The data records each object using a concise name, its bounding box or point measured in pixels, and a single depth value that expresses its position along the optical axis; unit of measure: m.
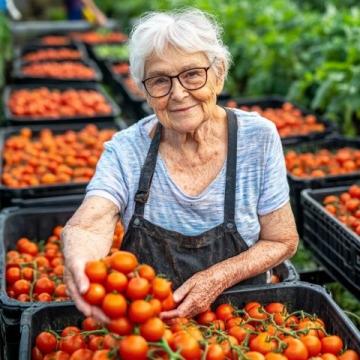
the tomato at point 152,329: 2.14
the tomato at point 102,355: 2.20
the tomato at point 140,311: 2.12
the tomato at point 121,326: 2.13
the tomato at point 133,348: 2.09
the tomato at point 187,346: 2.22
